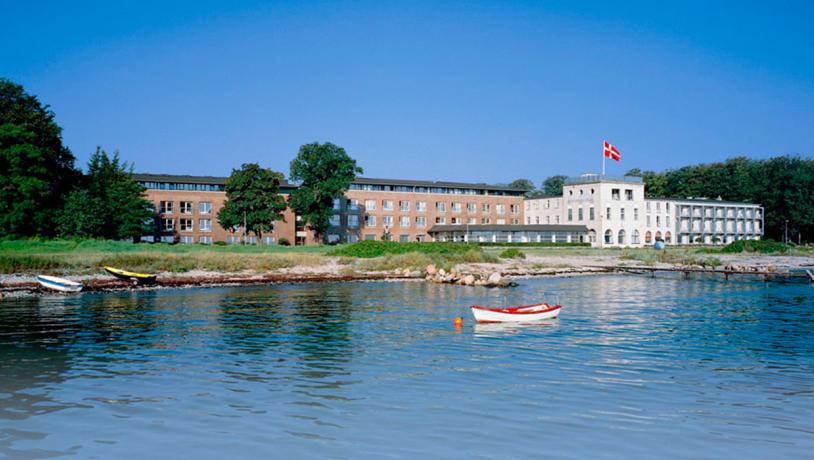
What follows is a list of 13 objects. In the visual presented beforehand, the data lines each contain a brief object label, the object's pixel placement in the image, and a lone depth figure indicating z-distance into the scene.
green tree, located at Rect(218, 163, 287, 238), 82.12
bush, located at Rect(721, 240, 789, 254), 89.13
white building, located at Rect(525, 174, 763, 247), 107.19
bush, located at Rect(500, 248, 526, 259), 69.81
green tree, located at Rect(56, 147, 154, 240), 68.19
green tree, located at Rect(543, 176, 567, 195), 195.25
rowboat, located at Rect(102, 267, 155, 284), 42.88
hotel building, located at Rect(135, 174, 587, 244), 94.00
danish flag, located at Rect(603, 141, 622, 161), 99.75
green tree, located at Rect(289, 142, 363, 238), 91.12
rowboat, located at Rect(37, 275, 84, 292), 38.53
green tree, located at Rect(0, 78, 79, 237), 64.50
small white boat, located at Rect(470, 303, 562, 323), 26.14
